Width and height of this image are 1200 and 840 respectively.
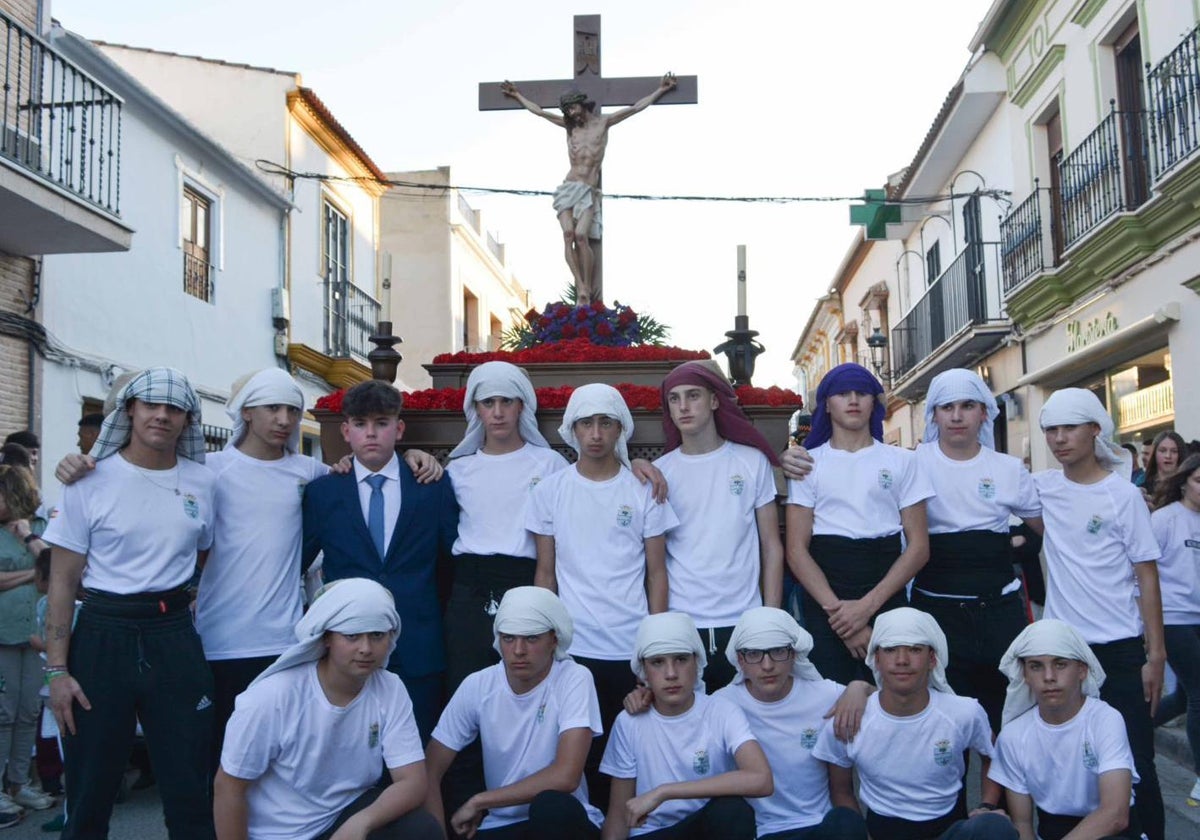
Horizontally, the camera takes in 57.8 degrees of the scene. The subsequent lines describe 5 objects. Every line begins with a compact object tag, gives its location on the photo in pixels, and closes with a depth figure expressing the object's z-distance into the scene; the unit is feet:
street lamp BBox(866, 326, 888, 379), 68.08
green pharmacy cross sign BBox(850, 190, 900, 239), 63.05
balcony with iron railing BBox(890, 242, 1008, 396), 50.90
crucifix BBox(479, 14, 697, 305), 25.53
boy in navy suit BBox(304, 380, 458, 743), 12.95
